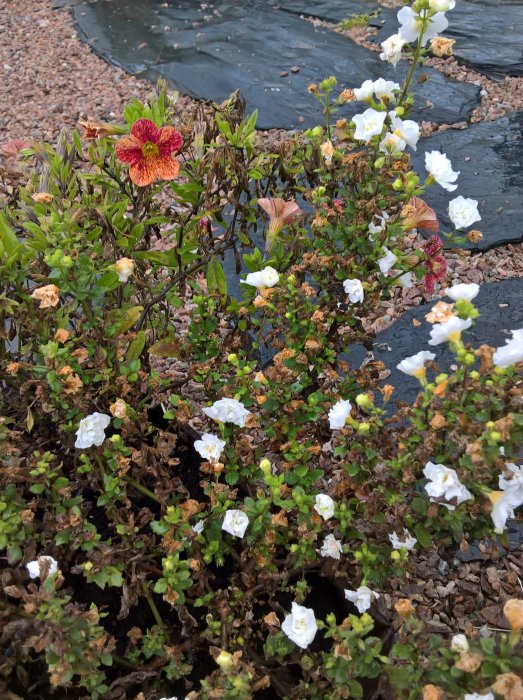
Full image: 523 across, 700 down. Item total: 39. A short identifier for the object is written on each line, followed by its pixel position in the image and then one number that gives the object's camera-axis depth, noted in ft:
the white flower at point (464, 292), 1.32
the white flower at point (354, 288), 1.61
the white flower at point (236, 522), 1.47
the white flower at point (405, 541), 1.49
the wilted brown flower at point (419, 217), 1.67
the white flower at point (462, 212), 1.65
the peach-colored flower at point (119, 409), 1.50
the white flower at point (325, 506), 1.48
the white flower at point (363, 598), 1.50
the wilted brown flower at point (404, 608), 1.28
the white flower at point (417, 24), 1.64
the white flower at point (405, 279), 1.71
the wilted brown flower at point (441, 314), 1.32
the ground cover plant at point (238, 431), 1.32
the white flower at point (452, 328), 1.30
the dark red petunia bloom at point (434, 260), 1.65
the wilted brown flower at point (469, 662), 1.18
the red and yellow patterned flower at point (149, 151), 1.59
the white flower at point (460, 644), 1.20
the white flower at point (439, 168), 1.62
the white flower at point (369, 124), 1.56
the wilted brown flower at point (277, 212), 1.76
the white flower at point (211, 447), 1.52
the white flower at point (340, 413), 1.44
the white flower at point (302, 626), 1.38
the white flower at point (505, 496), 1.30
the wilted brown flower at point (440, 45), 1.63
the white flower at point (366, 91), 1.63
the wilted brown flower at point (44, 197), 1.56
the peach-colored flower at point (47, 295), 1.45
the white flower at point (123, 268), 1.53
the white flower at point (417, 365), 1.38
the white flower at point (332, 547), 1.55
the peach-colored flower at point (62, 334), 1.48
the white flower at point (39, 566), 1.33
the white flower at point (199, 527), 1.54
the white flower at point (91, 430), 1.48
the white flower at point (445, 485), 1.29
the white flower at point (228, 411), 1.53
